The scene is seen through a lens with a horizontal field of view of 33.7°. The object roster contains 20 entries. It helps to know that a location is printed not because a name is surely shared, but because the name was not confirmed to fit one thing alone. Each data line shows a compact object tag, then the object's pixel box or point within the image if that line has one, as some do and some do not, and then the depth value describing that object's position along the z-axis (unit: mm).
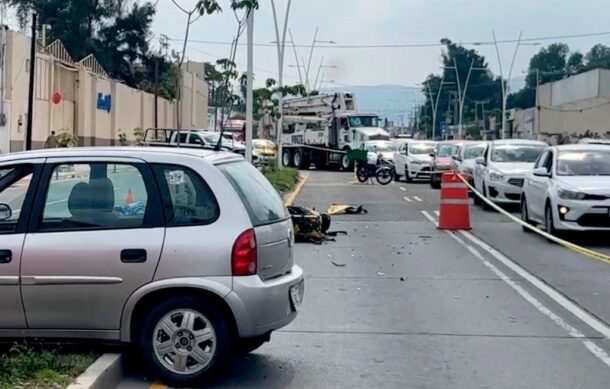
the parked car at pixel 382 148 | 46128
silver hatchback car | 6926
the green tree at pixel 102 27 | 79081
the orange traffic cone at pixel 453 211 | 18656
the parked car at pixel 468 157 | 28359
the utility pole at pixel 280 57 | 38625
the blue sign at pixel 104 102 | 51819
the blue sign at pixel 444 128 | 109750
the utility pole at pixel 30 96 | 32678
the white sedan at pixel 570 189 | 15773
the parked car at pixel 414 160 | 38562
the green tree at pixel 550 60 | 144000
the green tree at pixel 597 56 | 137238
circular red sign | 43656
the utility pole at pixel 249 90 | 25100
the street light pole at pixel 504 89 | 67656
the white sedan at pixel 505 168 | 23386
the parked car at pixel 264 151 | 47900
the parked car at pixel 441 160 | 34591
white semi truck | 51500
